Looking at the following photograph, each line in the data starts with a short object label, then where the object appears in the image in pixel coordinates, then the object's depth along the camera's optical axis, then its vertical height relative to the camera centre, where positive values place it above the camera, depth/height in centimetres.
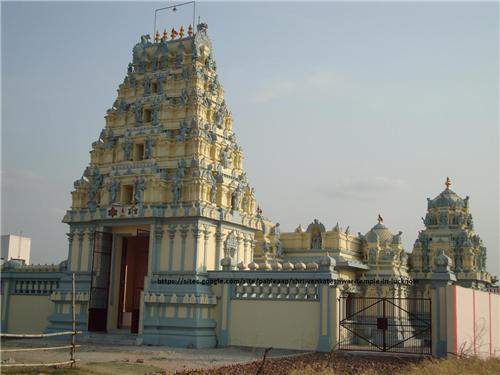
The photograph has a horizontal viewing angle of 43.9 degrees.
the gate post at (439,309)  2006 -80
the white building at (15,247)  6066 +234
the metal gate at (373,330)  2103 -203
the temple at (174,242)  2367 +145
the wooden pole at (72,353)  1614 -210
